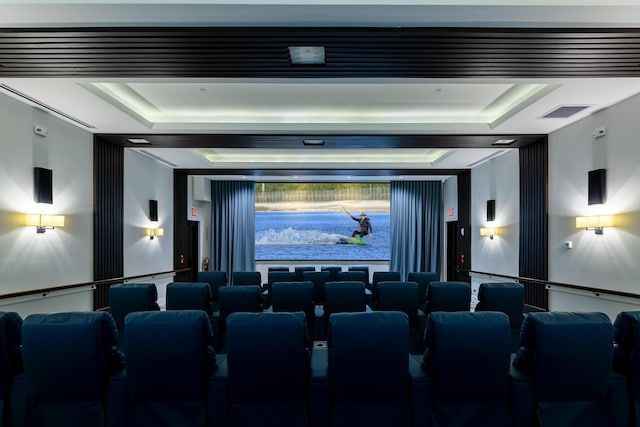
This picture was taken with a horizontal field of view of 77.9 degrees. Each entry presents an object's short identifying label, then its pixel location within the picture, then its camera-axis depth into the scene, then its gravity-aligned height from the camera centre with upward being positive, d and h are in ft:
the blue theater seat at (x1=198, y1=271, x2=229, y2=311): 18.93 -3.09
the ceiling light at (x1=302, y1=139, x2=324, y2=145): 19.93 +3.74
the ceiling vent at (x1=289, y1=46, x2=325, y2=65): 10.22 +4.27
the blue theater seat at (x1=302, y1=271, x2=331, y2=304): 18.34 -3.01
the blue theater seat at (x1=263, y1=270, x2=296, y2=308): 17.70 -2.80
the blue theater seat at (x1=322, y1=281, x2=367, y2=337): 13.17 -2.74
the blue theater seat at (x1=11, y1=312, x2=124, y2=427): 7.11 -2.86
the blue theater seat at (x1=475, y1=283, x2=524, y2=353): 12.50 -2.64
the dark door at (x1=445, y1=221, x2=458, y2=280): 32.97 -2.93
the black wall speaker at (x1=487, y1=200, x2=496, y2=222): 24.39 +0.22
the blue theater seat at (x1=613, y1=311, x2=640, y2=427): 7.47 -2.64
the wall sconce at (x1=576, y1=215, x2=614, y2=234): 14.43 -0.28
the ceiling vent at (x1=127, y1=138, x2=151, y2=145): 19.47 +3.70
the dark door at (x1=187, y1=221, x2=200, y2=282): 31.58 -2.67
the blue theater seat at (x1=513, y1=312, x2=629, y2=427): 7.09 -2.96
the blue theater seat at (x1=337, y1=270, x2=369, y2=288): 17.30 -2.70
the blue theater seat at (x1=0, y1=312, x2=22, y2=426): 7.43 -2.67
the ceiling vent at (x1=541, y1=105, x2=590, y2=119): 14.72 +3.97
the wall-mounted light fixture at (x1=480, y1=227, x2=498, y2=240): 24.05 -1.04
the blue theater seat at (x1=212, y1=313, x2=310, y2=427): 7.17 -2.92
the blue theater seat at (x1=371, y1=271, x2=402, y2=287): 18.69 -2.95
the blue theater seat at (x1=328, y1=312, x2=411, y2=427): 7.16 -2.84
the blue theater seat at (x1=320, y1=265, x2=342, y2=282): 19.52 -2.97
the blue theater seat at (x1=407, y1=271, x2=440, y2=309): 18.51 -3.02
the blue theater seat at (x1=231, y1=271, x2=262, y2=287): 18.88 -3.03
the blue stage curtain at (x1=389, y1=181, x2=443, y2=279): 34.58 -1.00
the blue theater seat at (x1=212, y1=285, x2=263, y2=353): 12.66 -2.74
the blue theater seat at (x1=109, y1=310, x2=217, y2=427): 7.20 -2.93
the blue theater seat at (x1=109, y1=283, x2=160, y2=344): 12.23 -2.63
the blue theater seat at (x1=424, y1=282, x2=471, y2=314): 12.87 -2.68
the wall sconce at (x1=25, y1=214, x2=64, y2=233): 14.37 -0.24
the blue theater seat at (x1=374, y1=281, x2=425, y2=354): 13.55 -2.94
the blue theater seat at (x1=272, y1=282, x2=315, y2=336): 13.32 -2.77
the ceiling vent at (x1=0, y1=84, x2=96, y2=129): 12.93 +4.00
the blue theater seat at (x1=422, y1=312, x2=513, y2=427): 7.18 -2.81
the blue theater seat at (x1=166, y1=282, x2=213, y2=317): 12.96 -2.69
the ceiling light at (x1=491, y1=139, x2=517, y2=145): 19.42 +3.65
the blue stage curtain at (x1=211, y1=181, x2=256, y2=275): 34.60 -0.91
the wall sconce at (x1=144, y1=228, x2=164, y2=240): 23.57 -1.05
